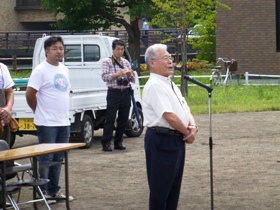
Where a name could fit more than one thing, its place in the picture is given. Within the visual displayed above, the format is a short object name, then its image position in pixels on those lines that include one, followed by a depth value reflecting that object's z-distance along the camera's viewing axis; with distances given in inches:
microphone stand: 363.3
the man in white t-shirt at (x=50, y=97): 435.2
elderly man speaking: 326.0
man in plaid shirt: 605.6
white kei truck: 628.7
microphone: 362.7
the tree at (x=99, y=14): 1473.9
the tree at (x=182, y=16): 1099.9
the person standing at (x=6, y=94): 425.1
